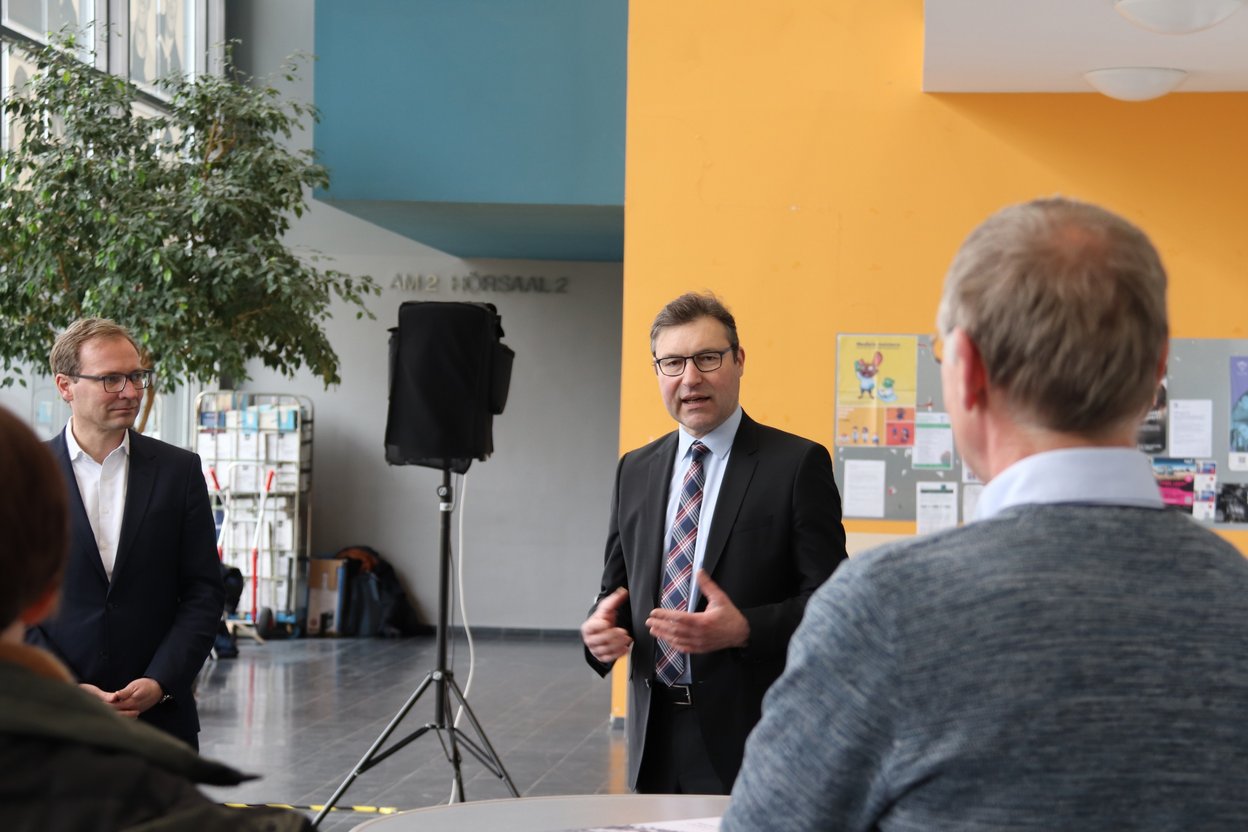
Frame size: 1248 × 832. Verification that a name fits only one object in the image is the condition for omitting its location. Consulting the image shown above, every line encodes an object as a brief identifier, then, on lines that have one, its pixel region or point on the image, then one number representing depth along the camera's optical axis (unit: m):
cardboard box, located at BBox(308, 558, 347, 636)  10.96
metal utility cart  10.68
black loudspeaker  5.33
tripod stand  4.96
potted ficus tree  7.41
